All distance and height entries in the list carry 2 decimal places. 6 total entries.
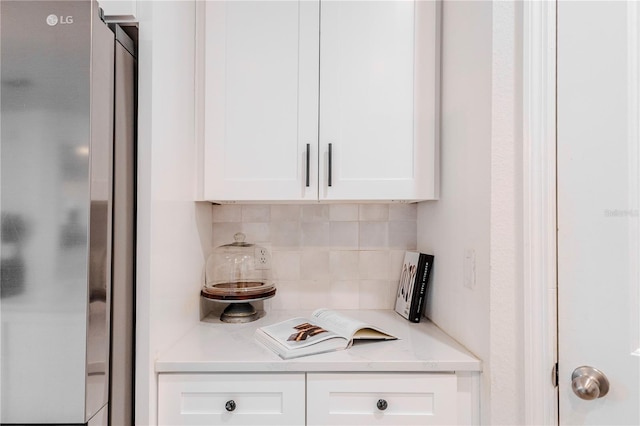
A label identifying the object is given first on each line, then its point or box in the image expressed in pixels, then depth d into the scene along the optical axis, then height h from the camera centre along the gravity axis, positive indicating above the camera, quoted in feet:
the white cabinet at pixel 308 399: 3.46 -1.74
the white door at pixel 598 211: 2.82 +0.02
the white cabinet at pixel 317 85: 4.52 +1.56
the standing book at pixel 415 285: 4.73 -0.96
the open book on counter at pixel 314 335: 3.60 -1.28
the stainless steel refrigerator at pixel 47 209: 2.77 +0.02
